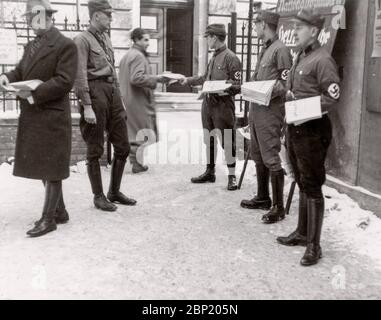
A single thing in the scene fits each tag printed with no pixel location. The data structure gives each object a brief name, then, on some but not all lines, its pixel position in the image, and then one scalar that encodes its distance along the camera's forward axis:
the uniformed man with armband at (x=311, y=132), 4.35
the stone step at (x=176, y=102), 12.10
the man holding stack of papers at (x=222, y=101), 6.83
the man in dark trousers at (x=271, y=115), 5.59
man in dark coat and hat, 4.97
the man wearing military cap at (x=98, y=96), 5.68
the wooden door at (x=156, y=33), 13.37
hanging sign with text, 5.92
